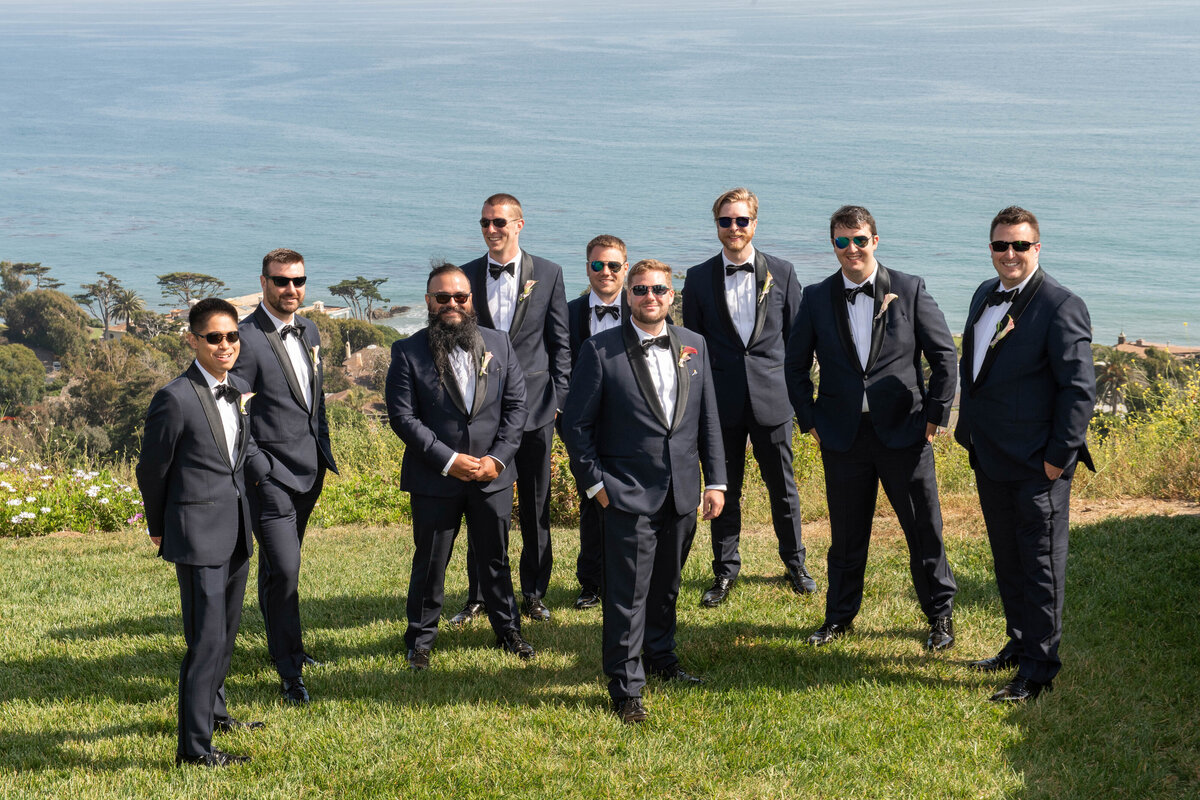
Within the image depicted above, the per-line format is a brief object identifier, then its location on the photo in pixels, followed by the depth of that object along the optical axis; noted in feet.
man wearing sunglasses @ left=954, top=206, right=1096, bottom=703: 19.49
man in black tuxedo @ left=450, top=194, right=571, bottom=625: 24.57
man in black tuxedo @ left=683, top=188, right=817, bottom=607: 24.91
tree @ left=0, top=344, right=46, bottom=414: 163.04
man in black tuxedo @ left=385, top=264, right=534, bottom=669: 21.75
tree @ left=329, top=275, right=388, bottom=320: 265.13
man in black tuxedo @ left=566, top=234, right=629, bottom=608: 24.22
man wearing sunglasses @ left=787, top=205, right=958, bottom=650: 21.97
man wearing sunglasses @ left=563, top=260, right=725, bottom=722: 19.72
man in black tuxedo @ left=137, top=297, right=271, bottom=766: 17.44
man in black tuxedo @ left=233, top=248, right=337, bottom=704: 20.98
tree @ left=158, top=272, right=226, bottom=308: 272.51
